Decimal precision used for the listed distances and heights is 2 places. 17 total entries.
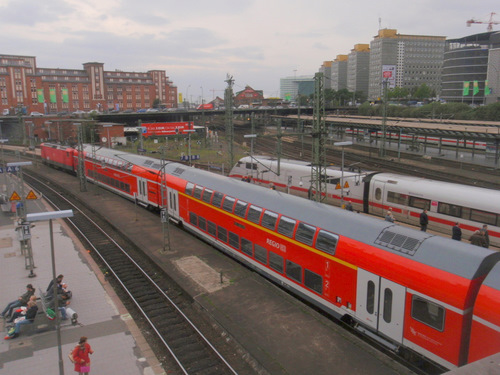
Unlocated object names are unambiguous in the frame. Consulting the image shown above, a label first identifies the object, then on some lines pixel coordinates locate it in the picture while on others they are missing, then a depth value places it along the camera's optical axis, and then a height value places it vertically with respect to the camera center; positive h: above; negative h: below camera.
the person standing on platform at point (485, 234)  16.98 -5.09
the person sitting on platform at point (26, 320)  12.78 -6.62
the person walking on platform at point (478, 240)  16.78 -5.21
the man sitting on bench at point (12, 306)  13.88 -6.57
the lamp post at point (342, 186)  24.97 -4.41
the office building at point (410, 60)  179.62 +26.07
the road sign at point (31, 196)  18.10 -3.56
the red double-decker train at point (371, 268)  8.90 -4.32
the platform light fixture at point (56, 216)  9.99 -2.49
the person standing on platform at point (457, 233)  18.48 -5.41
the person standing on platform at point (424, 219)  20.72 -5.35
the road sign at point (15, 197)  20.08 -4.01
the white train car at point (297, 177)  26.66 -4.67
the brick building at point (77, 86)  100.69 +9.37
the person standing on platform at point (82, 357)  10.25 -6.18
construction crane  164.77 +39.07
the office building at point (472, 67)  105.06 +14.19
